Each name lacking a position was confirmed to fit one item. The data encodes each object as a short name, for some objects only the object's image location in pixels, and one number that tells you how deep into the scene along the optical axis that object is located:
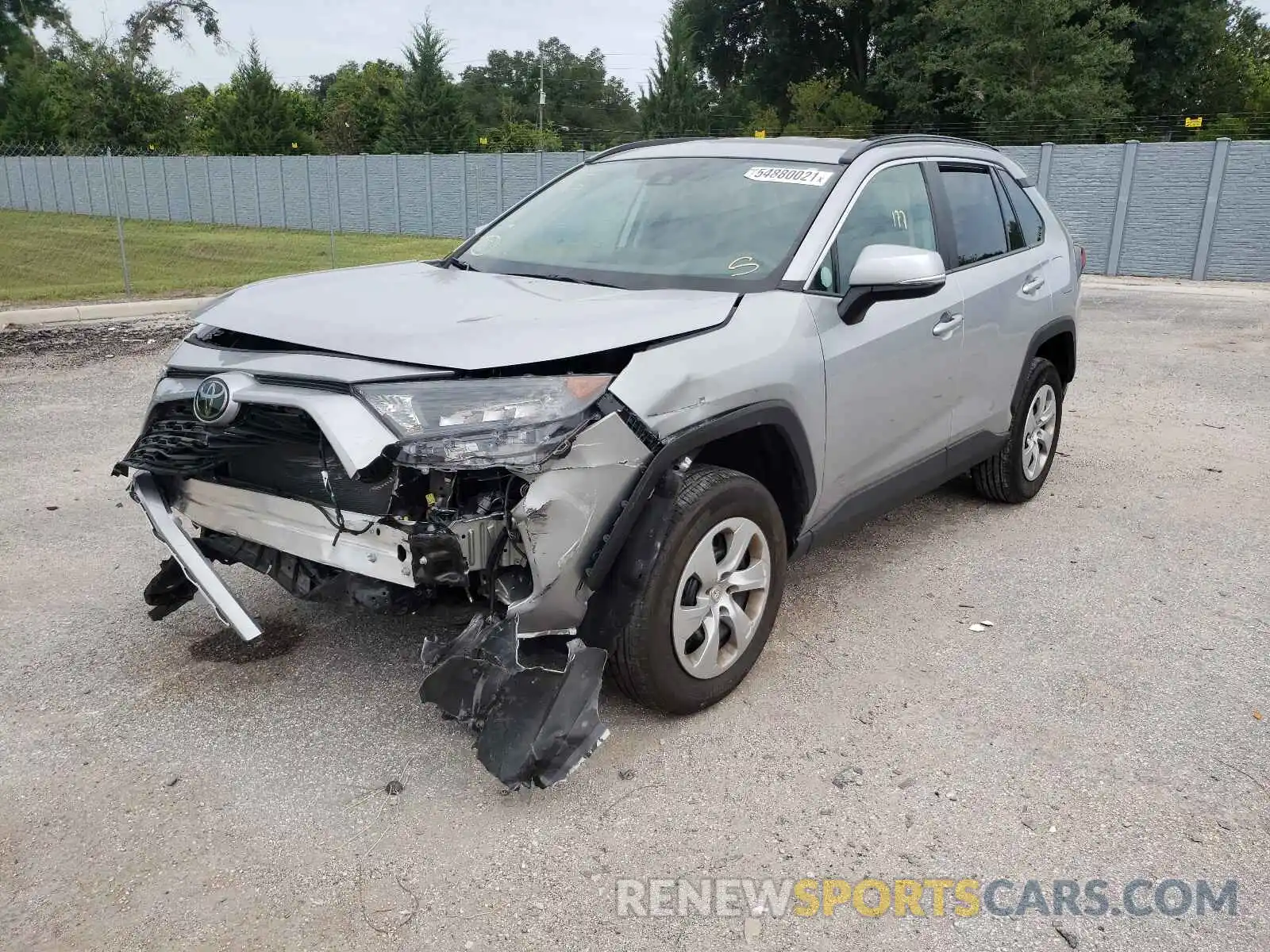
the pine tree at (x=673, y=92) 43.81
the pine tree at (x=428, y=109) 42.44
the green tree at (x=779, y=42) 46.94
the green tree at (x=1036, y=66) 31.66
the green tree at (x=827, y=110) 40.38
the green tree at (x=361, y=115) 52.69
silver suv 2.68
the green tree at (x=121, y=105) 42.31
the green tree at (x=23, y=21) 52.69
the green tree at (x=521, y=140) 43.44
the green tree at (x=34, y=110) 48.94
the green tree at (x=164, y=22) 50.84
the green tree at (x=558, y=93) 73.12
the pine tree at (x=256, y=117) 43.81
